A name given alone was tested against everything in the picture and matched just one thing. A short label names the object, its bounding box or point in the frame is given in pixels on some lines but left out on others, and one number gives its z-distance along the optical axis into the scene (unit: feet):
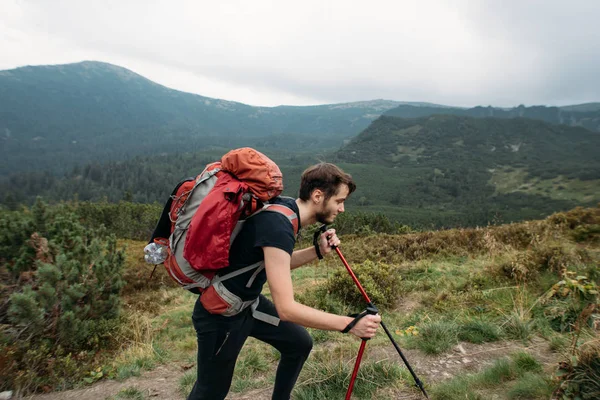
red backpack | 6.78
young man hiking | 6.67
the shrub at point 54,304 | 13.84
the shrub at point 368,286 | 18.73
